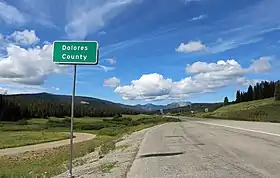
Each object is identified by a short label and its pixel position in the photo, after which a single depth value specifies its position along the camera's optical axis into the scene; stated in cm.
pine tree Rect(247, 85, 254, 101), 11560
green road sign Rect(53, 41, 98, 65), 554
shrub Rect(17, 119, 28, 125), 8250
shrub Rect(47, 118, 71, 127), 8531
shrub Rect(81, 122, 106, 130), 7452
